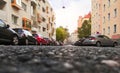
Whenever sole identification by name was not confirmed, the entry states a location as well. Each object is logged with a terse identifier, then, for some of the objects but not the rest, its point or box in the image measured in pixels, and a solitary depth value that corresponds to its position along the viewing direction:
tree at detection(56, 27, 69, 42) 38.88
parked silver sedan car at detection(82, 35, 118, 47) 8.97
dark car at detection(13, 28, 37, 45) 6.80
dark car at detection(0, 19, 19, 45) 5.33
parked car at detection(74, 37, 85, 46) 9.42
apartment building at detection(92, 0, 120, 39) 14.76
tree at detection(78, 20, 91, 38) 30.83
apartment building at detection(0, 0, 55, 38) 10.85
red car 9.60
